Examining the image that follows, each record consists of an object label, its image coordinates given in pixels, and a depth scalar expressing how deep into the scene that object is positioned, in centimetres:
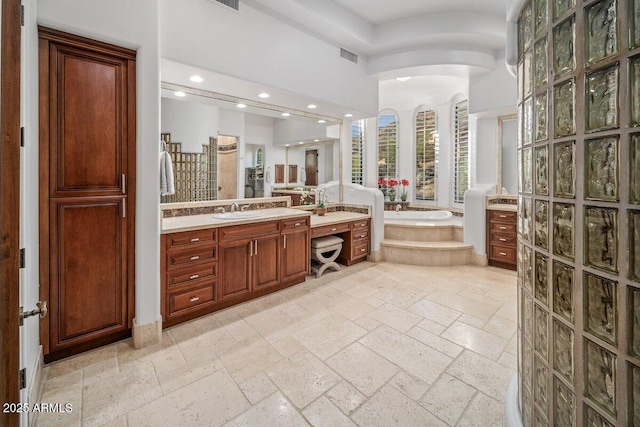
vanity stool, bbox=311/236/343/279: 400
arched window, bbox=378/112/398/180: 708
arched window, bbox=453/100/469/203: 602
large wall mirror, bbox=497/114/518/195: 472
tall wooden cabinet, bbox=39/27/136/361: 200
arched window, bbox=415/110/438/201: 659
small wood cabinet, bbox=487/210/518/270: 429
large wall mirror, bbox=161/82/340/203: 315
